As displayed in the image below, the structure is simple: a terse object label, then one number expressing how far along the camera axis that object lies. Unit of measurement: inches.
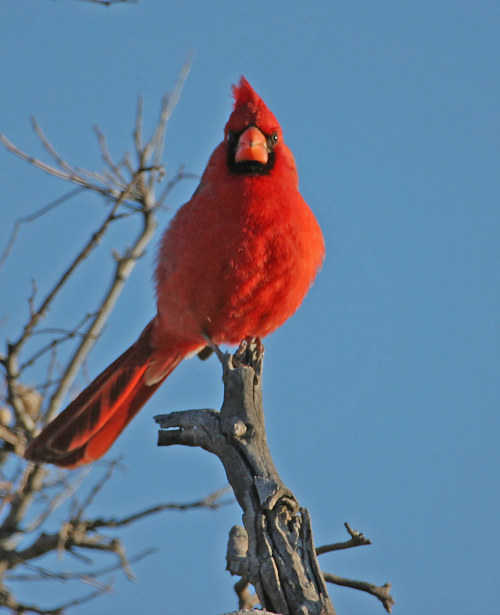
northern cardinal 245.0
